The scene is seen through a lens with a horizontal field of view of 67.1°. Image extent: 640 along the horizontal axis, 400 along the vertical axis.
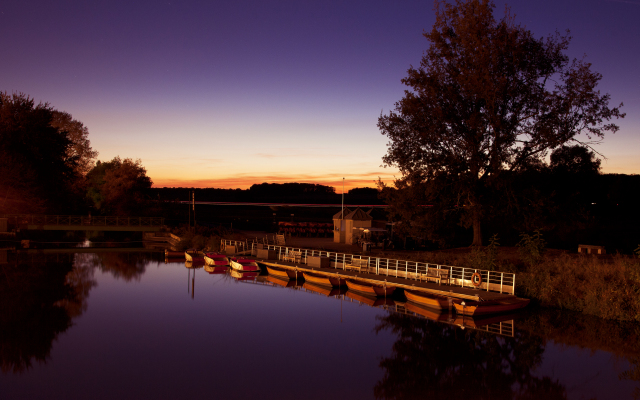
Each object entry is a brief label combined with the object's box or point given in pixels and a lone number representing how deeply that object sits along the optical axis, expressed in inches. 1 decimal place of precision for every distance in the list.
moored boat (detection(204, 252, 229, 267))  1662.5
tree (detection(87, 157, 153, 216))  2704.2
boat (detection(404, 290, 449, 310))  948.0
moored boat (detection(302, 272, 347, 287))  1226.4
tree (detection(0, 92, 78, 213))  2142.0
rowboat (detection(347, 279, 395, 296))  1091.9
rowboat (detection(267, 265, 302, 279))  1369.3
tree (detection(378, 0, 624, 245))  1256.8
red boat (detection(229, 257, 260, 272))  1478.8
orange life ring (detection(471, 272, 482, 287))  975.6
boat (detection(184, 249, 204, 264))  1825.8
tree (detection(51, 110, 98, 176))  2829.7
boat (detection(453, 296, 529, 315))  890.1
